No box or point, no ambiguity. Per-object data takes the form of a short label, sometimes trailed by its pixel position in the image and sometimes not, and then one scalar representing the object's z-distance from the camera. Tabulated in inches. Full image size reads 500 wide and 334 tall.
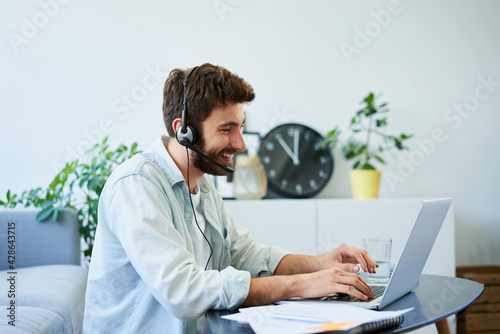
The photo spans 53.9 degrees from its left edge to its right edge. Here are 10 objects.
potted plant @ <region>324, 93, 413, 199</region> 109.8
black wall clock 114.9
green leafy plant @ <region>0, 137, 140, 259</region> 90.6
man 39.9
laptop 37.6
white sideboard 101.7
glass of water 50.6
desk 34.0
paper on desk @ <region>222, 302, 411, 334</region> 31.3
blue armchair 57.0
